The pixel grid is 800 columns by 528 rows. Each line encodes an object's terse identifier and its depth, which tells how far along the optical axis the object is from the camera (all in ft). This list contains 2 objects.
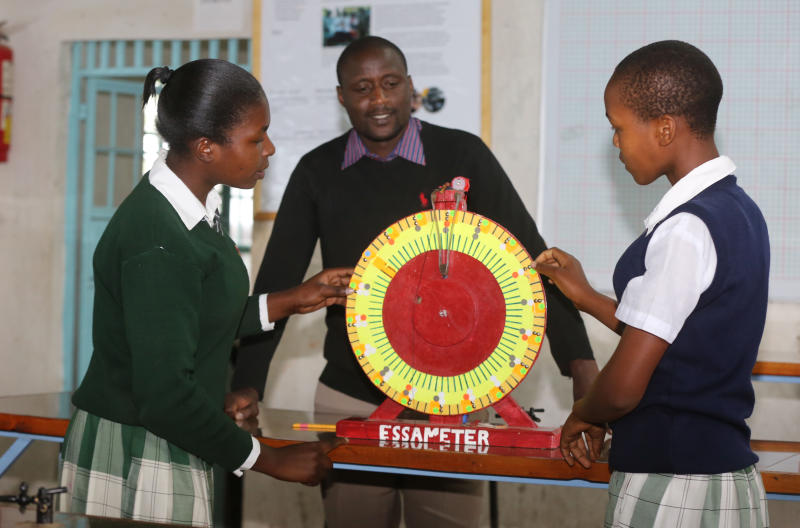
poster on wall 11.36
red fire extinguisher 14.44
